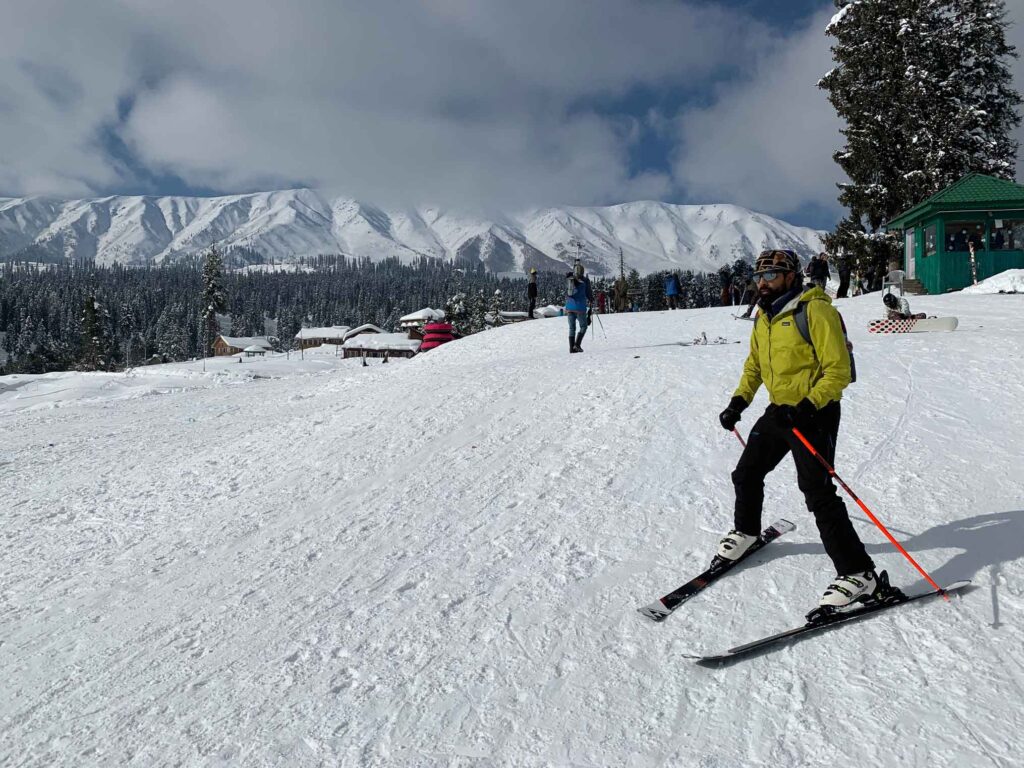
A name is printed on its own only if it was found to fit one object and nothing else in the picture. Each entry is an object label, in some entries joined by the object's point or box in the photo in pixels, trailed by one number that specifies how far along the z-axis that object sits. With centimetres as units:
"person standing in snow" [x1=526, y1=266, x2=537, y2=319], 2383
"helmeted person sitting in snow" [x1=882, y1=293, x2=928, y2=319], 1266
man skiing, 347
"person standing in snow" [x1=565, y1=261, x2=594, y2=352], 1334
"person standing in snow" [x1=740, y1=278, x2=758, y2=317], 1764
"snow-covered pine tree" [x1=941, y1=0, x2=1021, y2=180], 2608
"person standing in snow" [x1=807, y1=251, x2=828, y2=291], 1919
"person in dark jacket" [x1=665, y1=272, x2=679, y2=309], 2691
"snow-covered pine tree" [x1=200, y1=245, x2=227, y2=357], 7569
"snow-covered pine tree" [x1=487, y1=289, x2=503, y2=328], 7612
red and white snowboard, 1220
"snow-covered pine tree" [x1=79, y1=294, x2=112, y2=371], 7412
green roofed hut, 2147
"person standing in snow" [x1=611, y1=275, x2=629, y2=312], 3356
